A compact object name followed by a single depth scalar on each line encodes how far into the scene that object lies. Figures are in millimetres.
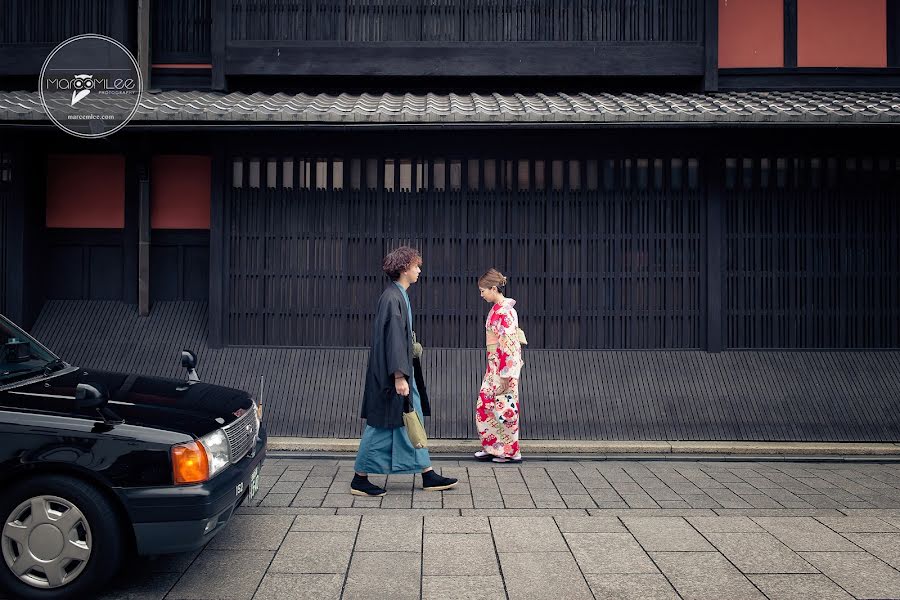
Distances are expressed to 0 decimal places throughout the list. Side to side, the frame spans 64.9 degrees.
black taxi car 3881
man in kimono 5984
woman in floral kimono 7262
